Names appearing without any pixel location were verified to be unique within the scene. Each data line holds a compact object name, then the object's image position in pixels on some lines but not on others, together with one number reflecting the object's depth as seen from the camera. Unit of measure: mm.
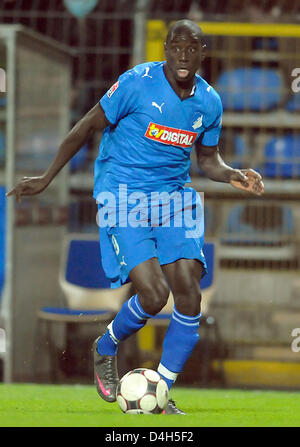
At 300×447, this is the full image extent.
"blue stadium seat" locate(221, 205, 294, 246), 16844
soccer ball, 10000
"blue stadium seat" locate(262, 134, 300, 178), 16875
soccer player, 10187
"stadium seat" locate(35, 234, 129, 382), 15914
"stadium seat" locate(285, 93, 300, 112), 17203
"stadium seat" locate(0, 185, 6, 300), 15687
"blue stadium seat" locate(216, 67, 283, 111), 16969
